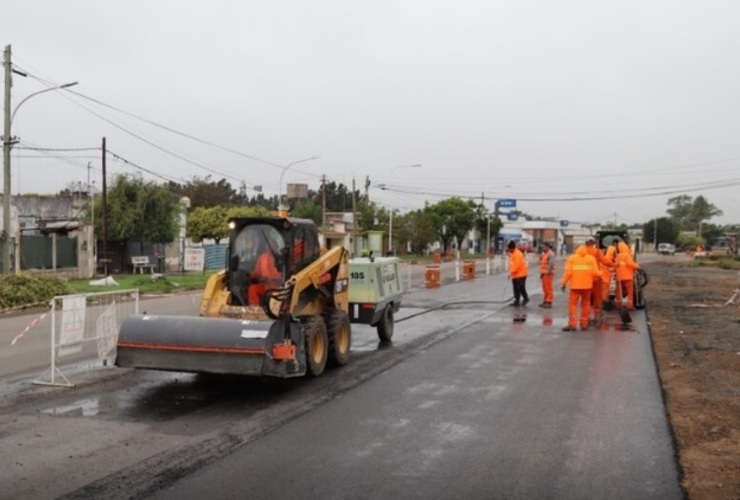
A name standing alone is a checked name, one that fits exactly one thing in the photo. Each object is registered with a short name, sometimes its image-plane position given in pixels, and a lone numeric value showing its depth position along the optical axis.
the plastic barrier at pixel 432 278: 29.17
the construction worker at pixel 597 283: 15.71
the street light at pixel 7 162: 25.09
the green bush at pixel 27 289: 21.03
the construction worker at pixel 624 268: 17.73
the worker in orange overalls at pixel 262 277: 9.87
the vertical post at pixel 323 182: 57.28
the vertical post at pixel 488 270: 40.60
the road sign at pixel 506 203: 95.12
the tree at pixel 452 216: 77.94
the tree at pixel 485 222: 85.22
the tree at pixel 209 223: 56.34
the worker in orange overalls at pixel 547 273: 20.52
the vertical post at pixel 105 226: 33.66
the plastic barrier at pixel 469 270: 36.23
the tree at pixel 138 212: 38.95
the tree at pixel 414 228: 73.06
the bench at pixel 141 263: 40.03
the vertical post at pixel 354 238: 49.59
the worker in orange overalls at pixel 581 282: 15.02
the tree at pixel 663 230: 140.88
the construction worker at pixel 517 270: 20.28
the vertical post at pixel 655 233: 136.00
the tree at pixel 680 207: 178.14
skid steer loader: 8.29
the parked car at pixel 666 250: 107.76
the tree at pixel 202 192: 88.62
